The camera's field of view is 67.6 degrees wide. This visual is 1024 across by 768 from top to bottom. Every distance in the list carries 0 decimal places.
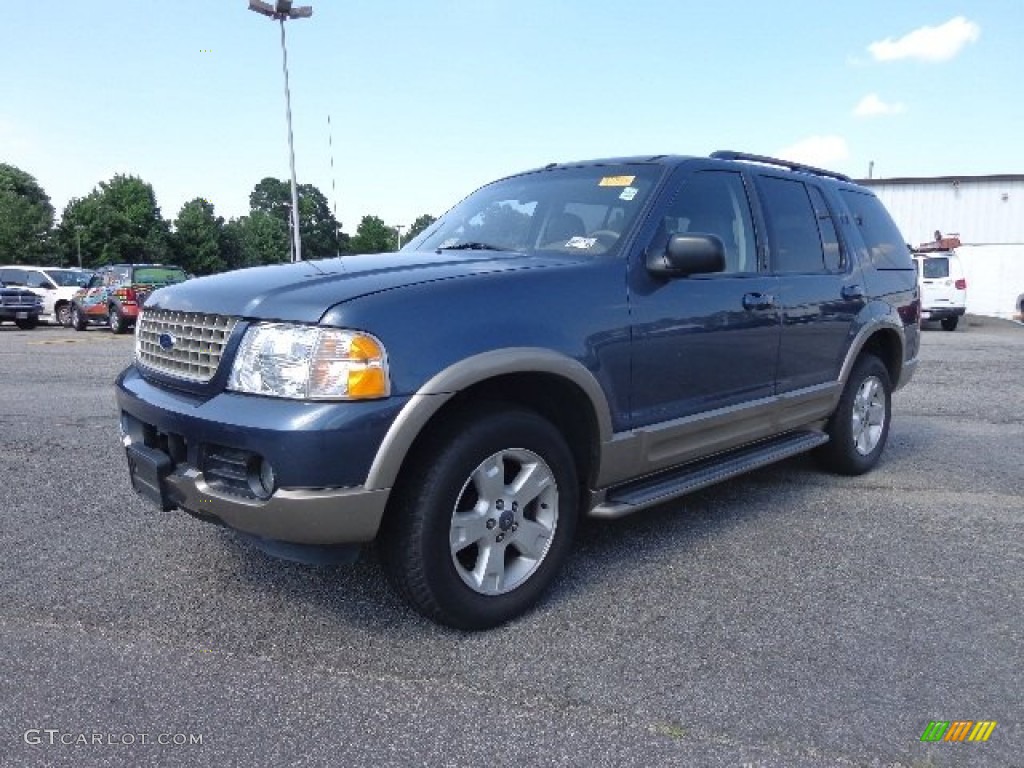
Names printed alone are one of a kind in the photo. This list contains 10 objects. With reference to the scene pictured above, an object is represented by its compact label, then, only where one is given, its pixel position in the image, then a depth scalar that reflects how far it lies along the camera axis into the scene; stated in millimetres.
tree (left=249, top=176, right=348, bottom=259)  106062
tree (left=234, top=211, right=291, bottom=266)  92688
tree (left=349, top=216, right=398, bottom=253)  102750
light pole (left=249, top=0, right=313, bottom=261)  21828
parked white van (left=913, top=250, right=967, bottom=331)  18969
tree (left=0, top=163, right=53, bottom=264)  59656
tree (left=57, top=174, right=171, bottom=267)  68562
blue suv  2473
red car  17766
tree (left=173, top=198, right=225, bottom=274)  78438
